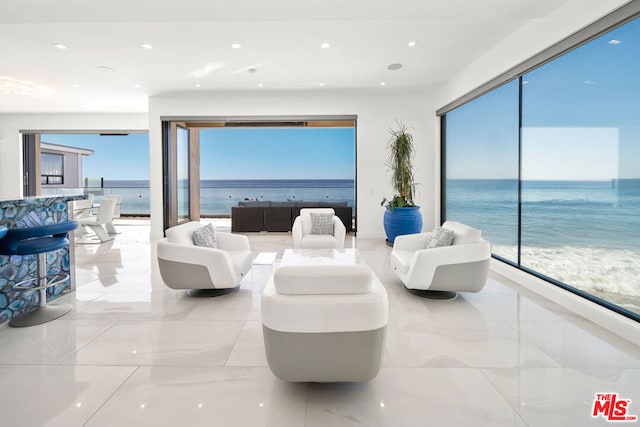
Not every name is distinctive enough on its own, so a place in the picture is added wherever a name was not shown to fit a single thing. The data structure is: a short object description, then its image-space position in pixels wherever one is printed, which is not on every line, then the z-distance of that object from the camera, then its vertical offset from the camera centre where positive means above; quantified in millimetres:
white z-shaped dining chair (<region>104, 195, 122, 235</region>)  8173 -584
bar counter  3139 -597
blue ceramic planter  6727 -398
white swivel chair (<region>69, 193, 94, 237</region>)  7902 -248
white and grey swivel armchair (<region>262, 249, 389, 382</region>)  1850 -649
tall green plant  6965 +568
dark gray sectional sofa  8539 -359
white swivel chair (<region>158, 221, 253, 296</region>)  3588 -684
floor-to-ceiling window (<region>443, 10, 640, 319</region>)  3230 +381
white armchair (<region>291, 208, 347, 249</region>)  5312 -559
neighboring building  12759 +1376
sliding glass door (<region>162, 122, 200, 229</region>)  7949 +670
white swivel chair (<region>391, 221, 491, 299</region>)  3535 -672
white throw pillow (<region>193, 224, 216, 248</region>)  4043 -425
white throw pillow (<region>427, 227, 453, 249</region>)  3902 -430
